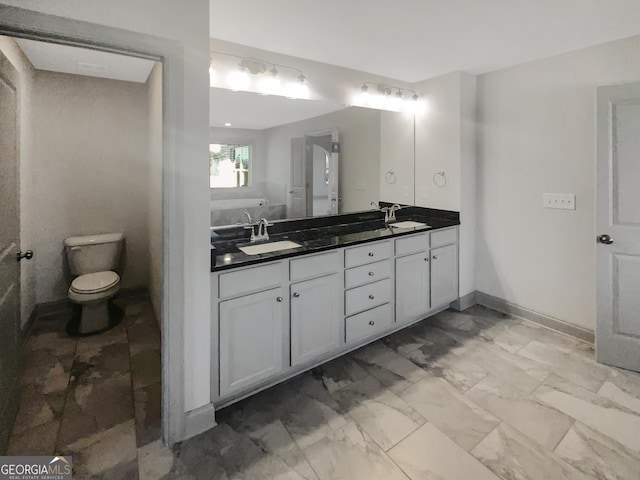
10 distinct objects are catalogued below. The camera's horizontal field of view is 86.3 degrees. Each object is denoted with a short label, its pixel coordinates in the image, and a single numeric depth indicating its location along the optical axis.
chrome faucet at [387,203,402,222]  3.47
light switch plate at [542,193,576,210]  2.74
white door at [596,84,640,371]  2.25
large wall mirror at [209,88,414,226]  2.46
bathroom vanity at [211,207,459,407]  1.89
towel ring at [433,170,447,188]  3.31
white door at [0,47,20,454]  1.57
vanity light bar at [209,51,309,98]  2.40
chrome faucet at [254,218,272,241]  2.52
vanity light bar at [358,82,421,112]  3.15
